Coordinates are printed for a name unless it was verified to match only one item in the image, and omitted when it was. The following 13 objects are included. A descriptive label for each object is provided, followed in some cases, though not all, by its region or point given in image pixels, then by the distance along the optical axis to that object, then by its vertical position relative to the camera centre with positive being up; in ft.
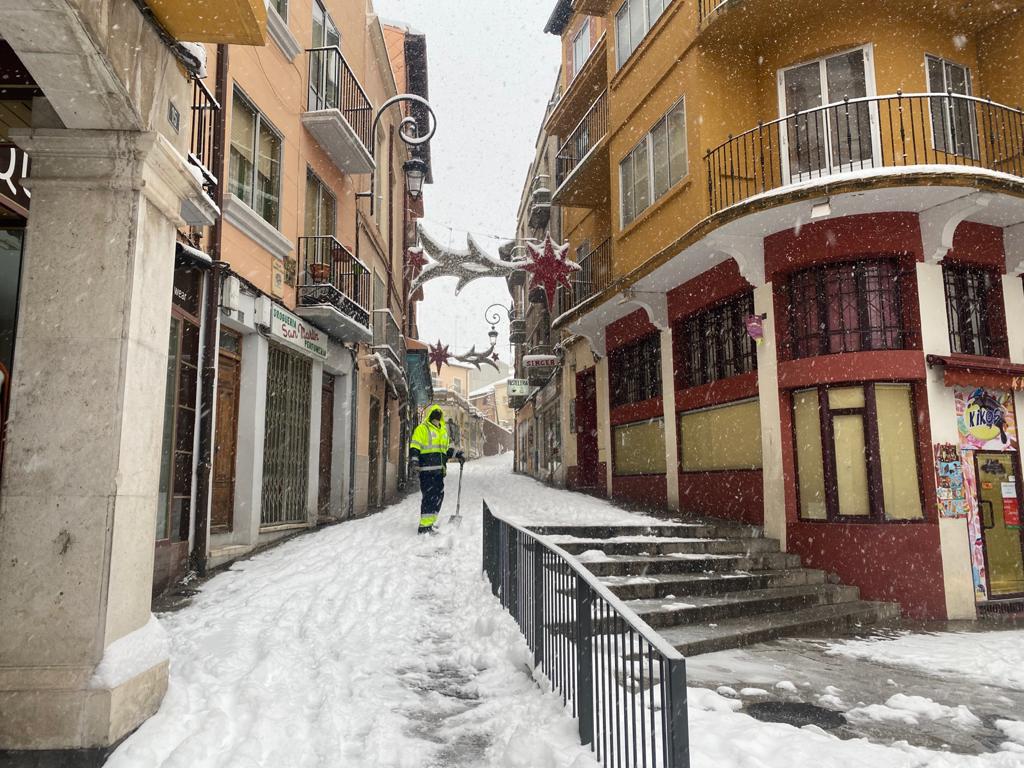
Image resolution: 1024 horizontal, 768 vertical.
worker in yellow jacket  36.27 +0.11
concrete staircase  22.61 -4.88
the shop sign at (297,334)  35.42 +7.25
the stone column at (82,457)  11.34 +0.11
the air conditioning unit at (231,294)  29.68 +7.40
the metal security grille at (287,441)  36.83 +1.23
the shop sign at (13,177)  16.69 +7.16
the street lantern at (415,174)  48.29 +20.42
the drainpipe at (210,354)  27.66 +4.56
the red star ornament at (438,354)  97.41 +15.43
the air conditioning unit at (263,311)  33.37 +7.46
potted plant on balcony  40.29 +11.16
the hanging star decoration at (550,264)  51.44 +14.84
